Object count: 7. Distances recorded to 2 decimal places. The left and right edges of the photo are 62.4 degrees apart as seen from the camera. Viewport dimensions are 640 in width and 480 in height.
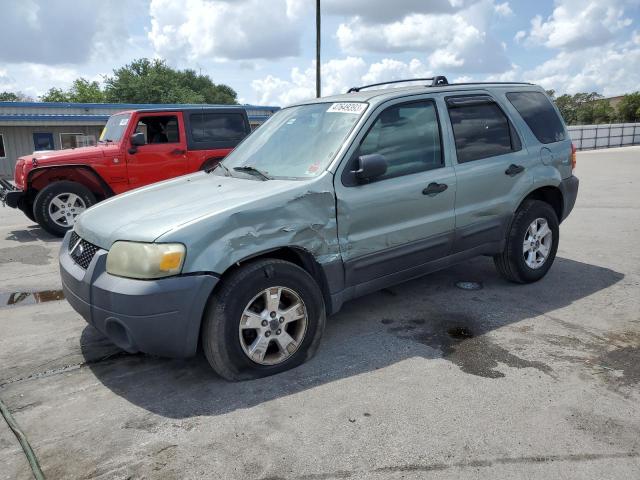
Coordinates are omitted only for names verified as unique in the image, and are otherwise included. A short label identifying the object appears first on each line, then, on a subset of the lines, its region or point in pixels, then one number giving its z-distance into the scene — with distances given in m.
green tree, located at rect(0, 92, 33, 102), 69.96
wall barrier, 32.94
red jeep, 8.03
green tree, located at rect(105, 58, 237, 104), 56.28
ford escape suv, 3.00
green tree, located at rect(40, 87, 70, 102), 66.99
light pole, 20.22
